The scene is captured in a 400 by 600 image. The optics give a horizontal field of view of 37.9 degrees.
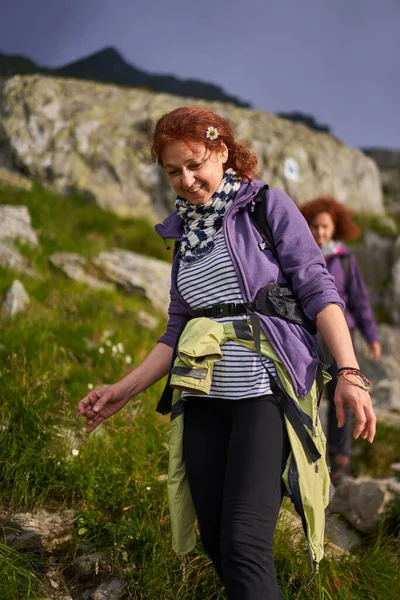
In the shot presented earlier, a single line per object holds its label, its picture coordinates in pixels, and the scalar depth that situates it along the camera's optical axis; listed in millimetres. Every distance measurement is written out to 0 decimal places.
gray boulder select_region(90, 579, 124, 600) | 2846
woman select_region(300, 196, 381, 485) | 5586
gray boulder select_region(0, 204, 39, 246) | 7648
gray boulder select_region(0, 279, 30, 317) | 5613
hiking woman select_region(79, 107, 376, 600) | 2090
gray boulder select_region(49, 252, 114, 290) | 7570
